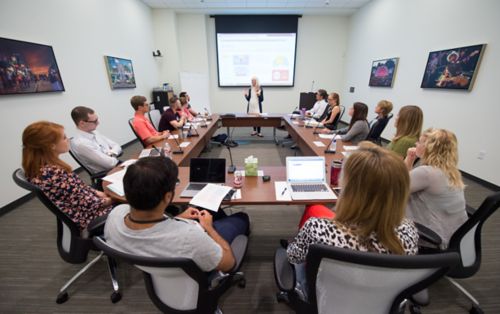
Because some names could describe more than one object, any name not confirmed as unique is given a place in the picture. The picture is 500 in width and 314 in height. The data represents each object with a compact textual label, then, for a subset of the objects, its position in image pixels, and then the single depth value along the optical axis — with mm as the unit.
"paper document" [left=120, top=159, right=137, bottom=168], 2132
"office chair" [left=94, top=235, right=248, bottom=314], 724
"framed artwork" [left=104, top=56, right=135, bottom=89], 4566
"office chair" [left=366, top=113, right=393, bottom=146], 3239
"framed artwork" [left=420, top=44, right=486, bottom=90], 3262
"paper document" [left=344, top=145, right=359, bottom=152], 2704
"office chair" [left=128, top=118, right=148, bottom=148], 2931
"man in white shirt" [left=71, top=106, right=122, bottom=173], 2084
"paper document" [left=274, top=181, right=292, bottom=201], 1569
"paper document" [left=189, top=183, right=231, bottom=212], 1485
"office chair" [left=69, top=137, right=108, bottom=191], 2064
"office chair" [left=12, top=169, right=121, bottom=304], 1279
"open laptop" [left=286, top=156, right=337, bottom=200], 1743
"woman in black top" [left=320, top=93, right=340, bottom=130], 4410
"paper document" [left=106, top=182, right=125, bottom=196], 1617
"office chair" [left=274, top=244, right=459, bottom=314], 610
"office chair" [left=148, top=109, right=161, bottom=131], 3720
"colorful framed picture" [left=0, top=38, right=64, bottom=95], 2607
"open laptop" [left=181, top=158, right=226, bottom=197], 1763
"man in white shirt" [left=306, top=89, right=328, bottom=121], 5220
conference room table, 1575
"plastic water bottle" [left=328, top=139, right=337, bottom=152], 2657
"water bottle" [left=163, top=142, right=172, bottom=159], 2394
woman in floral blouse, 1297
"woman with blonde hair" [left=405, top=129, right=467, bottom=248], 1318
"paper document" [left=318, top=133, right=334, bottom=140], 3316
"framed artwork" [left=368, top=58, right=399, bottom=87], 5132
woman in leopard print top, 766
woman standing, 5945
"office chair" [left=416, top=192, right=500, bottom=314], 1152
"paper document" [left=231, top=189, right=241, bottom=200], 1572
